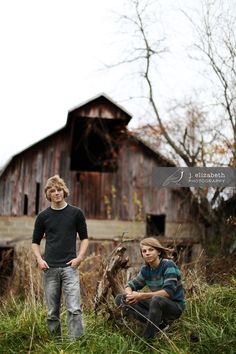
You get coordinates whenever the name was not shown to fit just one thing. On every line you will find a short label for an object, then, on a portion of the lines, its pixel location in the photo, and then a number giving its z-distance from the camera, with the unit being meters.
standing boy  5.51
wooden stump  6.08
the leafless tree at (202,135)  13.43
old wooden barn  15.23
